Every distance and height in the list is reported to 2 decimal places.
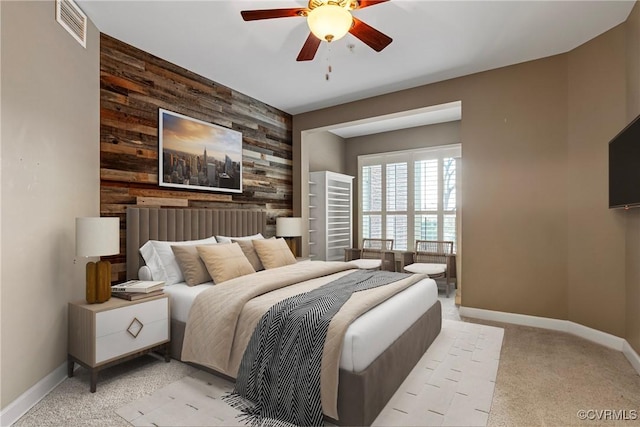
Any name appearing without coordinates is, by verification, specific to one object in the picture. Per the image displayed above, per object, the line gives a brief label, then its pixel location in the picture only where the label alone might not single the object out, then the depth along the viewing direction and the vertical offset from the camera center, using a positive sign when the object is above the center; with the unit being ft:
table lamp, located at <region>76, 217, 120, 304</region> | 7.95 -0.82
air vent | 8.05 +4.93
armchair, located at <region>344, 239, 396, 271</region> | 19.81 -2.39
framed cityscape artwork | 11.80 +2.29
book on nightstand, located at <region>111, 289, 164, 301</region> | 8.40 -2.10
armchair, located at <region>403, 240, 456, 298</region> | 16.49 -2.57
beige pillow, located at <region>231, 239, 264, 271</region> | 12.04 -1.48
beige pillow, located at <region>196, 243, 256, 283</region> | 9.99 -1.50
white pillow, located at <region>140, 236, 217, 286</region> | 10.14 -1.48
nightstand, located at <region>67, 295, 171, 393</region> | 7.60 -2.85
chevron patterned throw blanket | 6.26 -3.04
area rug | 6.50 -4.01
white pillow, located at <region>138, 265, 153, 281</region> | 9.99 -1.82
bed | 6.15 -2.57
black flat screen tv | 7.84 +1.19
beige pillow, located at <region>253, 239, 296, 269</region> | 12.14 -1.48
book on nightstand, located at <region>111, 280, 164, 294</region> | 8.55 -1.91
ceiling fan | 6.88 +4.23
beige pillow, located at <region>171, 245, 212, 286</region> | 10.00 -1.58
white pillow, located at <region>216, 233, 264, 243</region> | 12.43 -0.97
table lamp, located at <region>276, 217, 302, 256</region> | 16.22 -0.71
